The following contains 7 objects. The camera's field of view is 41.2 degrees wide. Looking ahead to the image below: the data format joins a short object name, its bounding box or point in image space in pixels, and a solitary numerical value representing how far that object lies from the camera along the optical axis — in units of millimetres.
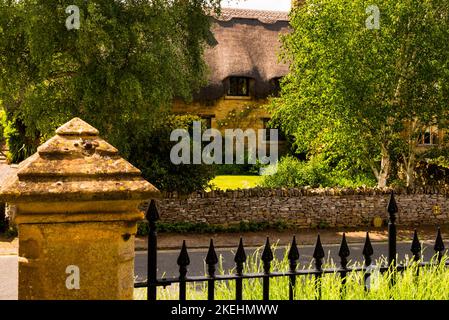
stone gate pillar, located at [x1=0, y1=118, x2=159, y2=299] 3488
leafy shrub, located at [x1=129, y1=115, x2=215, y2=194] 16094
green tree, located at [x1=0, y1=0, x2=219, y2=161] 14734
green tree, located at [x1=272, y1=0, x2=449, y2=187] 17031
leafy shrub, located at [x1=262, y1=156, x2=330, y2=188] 20375
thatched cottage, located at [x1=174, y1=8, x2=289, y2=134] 32719
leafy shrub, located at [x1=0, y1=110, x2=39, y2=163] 26602
